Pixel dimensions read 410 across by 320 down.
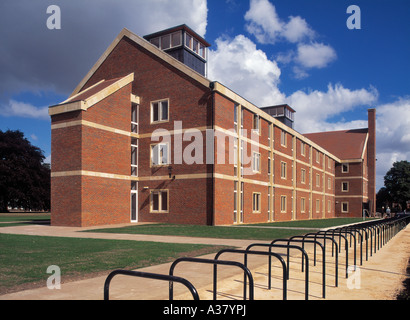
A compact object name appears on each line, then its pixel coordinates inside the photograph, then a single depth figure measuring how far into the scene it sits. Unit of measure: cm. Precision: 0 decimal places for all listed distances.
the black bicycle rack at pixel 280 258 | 532
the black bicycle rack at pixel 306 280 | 616
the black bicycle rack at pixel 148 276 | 365
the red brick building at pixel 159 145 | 2414
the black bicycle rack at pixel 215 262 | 442
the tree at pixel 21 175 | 4741
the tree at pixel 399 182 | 8706
